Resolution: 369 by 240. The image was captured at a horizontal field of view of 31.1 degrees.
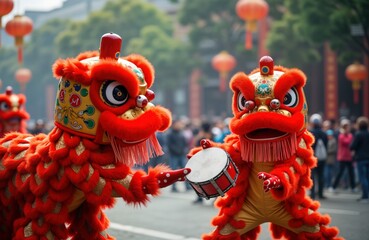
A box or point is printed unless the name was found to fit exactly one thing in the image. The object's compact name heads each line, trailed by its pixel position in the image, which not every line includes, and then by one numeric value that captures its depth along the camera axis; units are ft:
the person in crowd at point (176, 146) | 48.62
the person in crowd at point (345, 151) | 44.68
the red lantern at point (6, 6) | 30.22
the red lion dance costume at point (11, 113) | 29.30
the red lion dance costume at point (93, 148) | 17.42
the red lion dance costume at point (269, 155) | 19.47
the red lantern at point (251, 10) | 57.72
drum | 17.74
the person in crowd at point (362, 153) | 41.14
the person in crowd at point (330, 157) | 47.37
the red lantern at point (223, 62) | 79.00
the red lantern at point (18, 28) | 43.96
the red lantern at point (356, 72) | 65.00
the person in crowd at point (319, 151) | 41.60
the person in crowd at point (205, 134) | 41.14
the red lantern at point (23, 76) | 98.12
